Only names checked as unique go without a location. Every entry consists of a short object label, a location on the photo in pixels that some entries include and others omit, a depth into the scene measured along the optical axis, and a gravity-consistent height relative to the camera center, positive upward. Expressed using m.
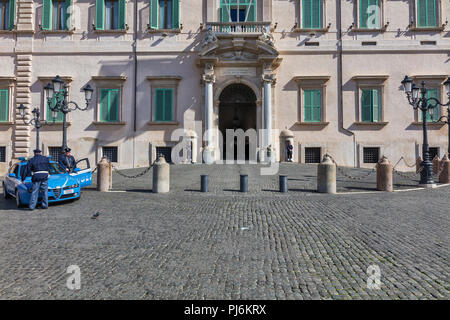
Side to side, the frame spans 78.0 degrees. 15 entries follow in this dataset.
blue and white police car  7.32 -0.40
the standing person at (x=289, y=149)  17.95 +1.40
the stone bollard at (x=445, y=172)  11.93 -0.06
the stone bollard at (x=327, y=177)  9.48 -0.22
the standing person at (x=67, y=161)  10.29 +0.37
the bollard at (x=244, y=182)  9.70 -0.41
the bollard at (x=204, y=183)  9.69 -0.43
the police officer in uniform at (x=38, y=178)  7.02 -0.18
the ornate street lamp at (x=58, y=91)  10.46 +3.14
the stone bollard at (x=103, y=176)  10.02 -0.19
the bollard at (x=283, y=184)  9.58 -0.46
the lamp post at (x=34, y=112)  14.89 +3.30
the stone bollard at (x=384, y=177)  9.81 -0.22
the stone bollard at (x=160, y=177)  9.71 -0.22
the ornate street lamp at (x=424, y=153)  10.91 +0.71
